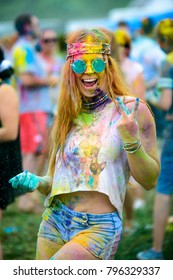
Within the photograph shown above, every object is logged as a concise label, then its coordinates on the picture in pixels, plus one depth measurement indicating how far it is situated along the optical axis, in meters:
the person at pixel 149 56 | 9.04
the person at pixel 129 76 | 7.89
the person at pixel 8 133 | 5.82
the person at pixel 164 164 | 7.23
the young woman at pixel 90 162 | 4.54
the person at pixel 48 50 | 11.16
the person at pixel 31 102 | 9.75
